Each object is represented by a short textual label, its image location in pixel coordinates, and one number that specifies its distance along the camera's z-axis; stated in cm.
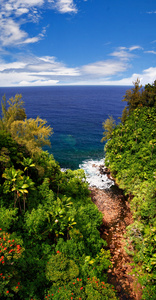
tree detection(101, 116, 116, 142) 5166
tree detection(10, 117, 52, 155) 2781
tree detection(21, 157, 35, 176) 2211
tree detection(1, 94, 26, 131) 3219
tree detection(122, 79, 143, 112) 5801
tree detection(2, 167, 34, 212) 1739
